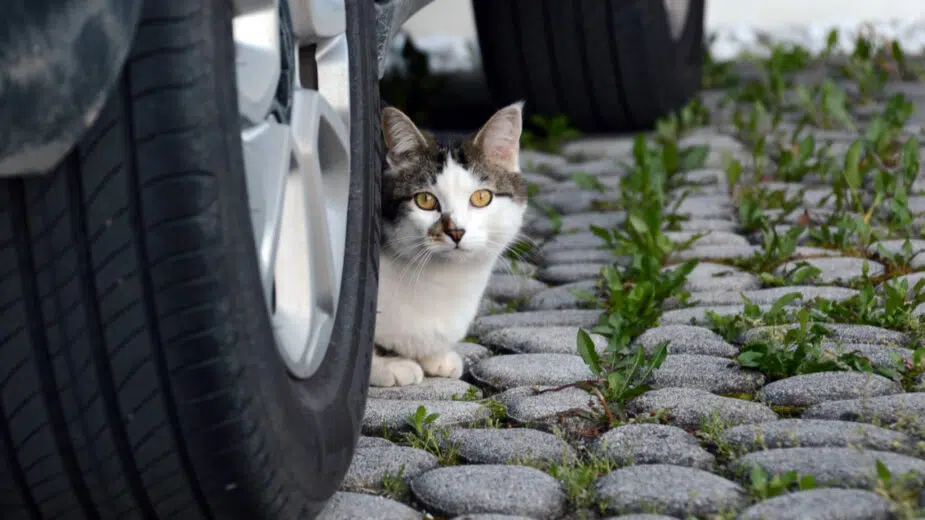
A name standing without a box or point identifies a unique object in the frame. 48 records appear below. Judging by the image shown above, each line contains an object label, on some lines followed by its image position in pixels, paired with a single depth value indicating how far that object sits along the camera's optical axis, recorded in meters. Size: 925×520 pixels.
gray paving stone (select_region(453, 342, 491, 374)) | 3.07
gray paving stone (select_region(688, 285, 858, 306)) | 3.21
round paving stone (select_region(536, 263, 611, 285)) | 3.65
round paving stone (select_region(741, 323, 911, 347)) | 2.80
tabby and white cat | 2.98
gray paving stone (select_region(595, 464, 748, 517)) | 1.96
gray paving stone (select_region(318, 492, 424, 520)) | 2.02
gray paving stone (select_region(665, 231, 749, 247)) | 3.86
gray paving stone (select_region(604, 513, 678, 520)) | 1.92
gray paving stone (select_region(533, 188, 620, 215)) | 4.41
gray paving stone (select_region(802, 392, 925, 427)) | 2.27
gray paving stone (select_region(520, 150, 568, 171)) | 5.00
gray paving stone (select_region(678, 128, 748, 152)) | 5.14
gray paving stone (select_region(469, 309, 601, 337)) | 3.23
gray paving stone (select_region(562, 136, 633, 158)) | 5.14
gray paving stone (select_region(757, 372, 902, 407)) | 2.46
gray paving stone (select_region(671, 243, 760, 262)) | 3.71
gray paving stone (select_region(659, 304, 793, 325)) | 3.11
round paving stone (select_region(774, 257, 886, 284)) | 3.37
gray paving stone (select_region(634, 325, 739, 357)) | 2.87
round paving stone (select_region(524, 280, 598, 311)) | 3.42
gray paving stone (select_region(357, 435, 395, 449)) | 2.38
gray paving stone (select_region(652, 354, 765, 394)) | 2.62
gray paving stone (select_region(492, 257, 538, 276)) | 3.76
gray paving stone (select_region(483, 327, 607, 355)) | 2.98
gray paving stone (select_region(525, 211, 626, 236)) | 4.17
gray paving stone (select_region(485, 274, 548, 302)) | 3.62
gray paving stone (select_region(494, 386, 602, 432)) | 2.46
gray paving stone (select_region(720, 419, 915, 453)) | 2.14
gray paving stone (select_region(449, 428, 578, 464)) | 2.26
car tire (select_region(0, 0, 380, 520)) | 1.53
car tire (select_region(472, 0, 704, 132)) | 4.92
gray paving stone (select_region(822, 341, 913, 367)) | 2.59
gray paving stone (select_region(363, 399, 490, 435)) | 2.51
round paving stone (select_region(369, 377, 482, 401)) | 2.77
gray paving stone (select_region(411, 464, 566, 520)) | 2.02
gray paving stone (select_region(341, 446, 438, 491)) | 2.20
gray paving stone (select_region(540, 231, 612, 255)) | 3.96
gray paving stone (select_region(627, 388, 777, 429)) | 2.39
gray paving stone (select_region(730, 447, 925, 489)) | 1.97
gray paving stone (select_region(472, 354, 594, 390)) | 2.74
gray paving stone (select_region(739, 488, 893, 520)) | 1.83
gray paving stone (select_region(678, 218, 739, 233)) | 4.04
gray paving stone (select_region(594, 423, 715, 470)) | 2.20
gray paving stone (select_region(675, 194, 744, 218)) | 4.20
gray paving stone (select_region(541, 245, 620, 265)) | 3.79
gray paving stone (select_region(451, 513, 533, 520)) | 1.96
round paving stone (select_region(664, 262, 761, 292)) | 3.43
